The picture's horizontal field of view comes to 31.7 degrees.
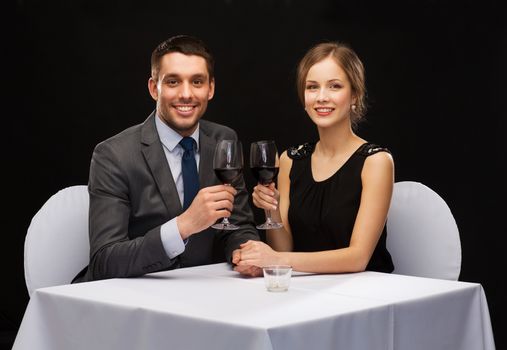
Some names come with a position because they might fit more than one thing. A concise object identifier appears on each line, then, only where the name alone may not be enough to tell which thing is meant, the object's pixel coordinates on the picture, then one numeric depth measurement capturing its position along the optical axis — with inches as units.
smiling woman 132.2
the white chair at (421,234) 137.9
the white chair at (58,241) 133.3
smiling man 115.0
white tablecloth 86.2
